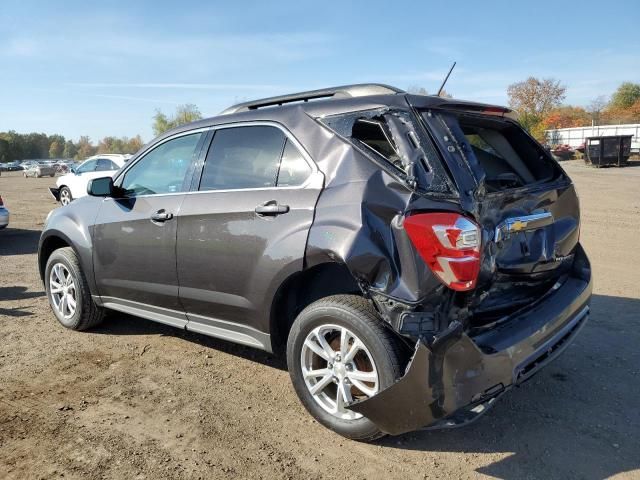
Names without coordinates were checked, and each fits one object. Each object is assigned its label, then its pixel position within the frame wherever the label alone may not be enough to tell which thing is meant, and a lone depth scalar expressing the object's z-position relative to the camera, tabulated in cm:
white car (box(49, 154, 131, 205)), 1588
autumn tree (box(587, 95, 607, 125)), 7069
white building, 4644
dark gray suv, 255
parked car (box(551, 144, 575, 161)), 4464
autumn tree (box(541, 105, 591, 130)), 7944
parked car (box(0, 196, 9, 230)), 1066
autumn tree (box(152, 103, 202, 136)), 8179
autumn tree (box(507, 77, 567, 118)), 7719
